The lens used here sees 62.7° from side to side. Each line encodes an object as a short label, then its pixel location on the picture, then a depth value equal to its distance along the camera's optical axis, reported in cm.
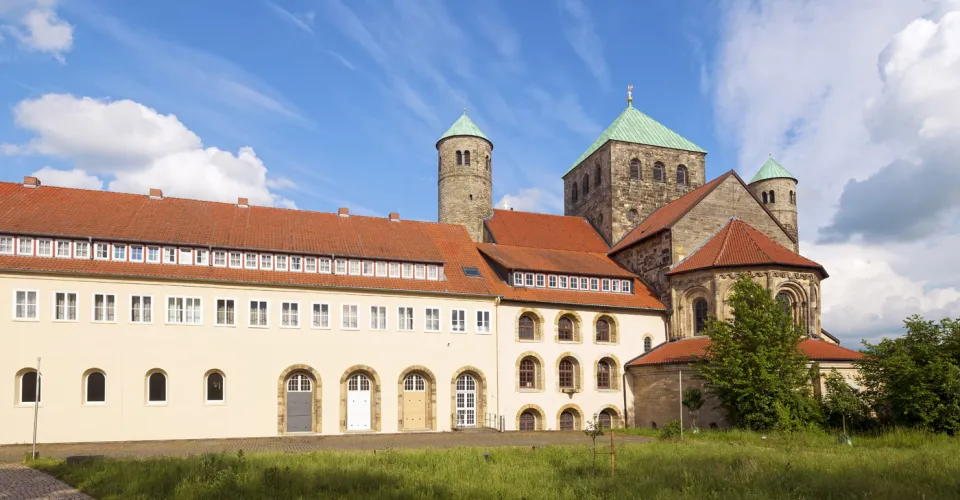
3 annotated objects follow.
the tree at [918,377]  2984
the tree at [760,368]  3378
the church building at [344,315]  3472
